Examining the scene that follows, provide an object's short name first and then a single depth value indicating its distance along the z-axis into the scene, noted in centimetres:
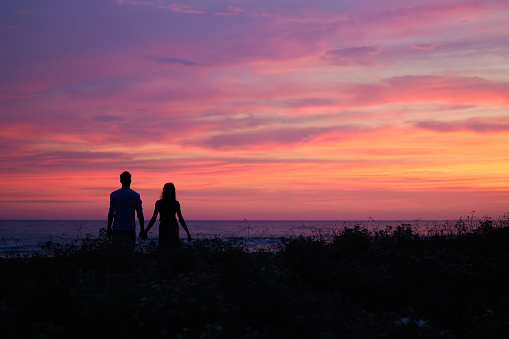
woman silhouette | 1216
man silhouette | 1195
